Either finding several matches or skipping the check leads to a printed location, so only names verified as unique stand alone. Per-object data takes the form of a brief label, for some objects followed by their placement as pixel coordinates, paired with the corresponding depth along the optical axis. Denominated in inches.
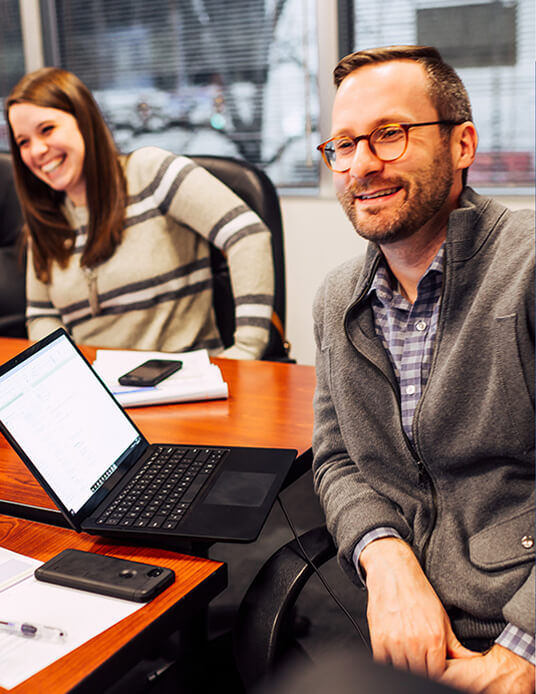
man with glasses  37.6
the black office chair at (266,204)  72.6
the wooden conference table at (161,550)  29.0
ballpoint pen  30.2
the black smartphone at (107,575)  32.7
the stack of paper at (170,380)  57.1
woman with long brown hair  76.5
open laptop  37.0
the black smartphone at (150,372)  58.6
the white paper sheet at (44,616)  28.9
